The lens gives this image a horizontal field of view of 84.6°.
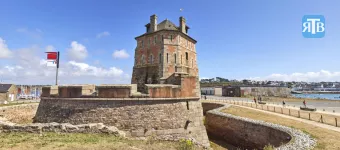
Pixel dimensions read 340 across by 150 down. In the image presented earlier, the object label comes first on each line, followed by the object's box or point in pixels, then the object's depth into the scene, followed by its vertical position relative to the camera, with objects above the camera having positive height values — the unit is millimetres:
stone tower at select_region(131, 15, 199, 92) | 20266 +3539
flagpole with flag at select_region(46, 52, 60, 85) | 16766 +2307
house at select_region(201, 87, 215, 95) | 58231 -2409
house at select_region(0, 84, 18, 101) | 36362 -1685
